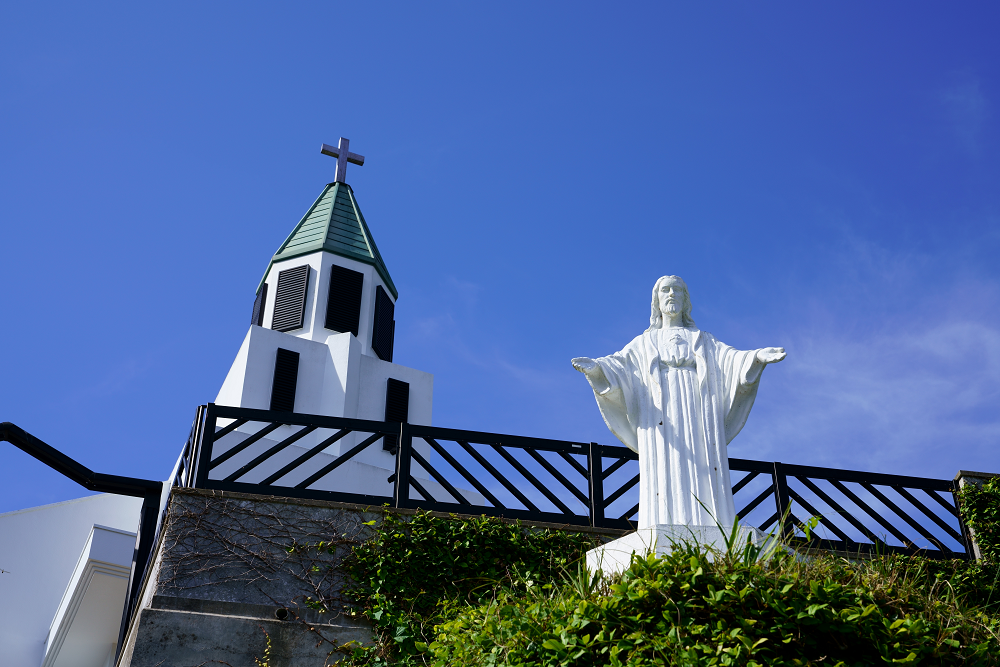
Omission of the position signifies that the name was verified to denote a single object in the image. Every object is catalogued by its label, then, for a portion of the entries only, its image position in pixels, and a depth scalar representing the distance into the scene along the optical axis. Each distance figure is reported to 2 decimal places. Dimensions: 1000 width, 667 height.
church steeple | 21.25
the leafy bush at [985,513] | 9.72
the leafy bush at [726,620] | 5.09
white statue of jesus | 6.60
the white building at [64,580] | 13.37
